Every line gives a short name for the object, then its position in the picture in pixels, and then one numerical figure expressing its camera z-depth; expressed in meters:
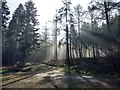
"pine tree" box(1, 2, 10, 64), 18.50
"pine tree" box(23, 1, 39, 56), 20.61
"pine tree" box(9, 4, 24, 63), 23.86
